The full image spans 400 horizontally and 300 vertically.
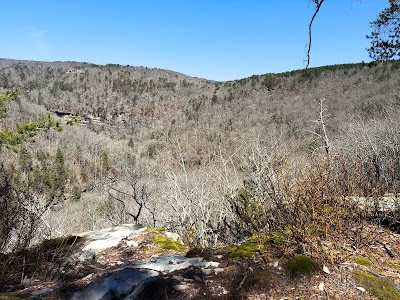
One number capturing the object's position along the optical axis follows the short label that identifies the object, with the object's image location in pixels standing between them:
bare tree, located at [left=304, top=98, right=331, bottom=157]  14.25
